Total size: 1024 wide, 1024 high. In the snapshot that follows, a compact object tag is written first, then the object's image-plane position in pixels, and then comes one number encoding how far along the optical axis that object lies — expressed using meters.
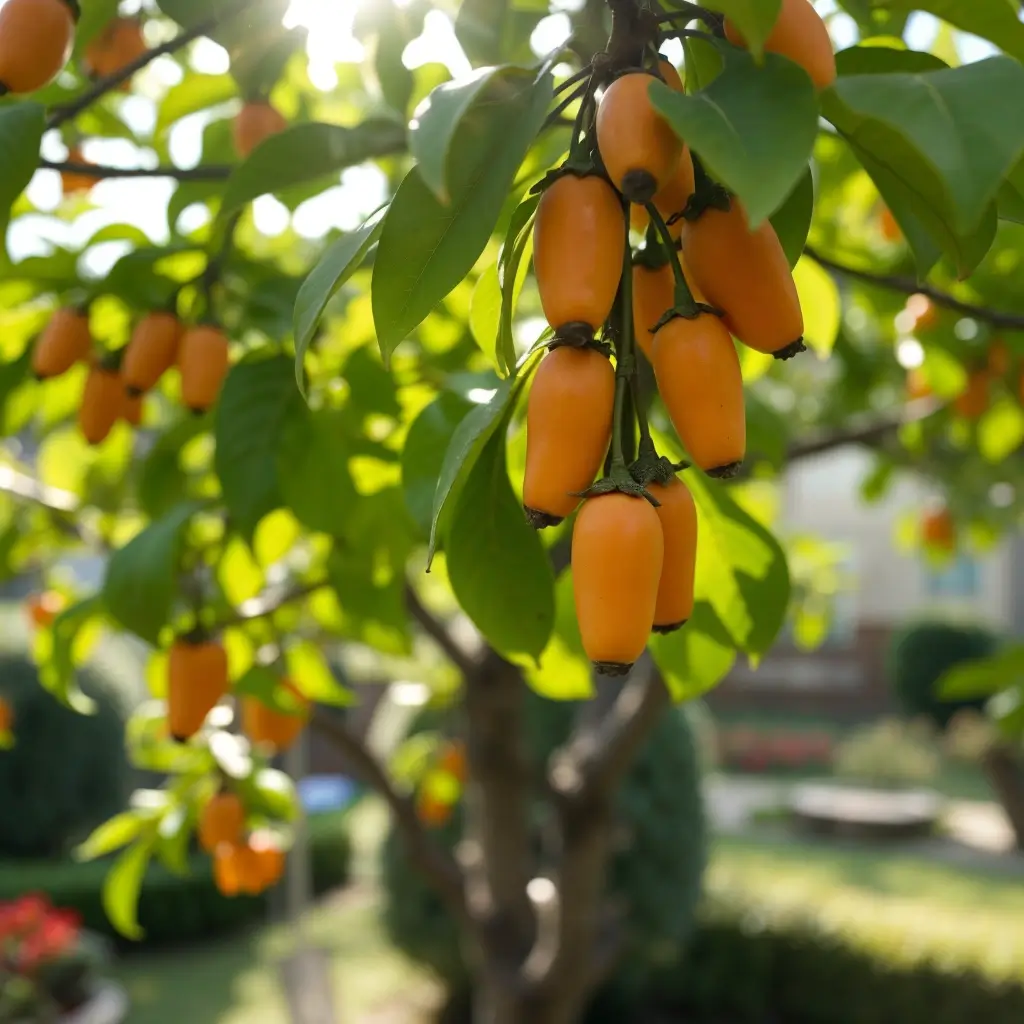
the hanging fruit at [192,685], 1.38
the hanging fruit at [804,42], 0.66
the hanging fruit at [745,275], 0.68
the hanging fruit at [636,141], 0.64
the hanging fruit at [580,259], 0.65
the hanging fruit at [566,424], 0.67
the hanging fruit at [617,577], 0.65
